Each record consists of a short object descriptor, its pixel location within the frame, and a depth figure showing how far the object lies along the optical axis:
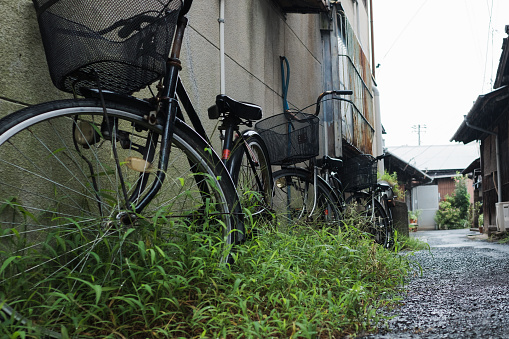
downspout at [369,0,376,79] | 15.37
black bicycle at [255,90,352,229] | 4.55
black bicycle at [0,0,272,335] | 1.94
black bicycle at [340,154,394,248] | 6.86
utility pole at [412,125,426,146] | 73.19
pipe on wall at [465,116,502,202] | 14.21
